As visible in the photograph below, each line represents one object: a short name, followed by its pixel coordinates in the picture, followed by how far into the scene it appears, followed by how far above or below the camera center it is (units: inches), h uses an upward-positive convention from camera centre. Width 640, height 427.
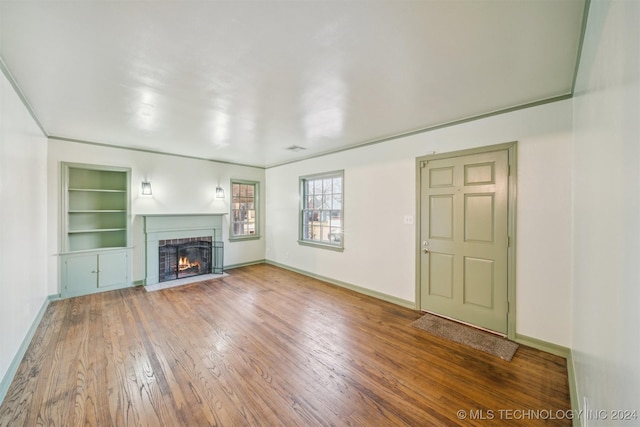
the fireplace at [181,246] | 191.2 -28.3
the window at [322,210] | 194.9 +1.6
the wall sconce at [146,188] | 190.9 +16.6
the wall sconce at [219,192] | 230.7 +17.0
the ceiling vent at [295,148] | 180.9 +45.8
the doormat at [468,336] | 103.6 -54.3
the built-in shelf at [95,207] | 168.6 +1.8
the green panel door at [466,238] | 115.6 -12.2
